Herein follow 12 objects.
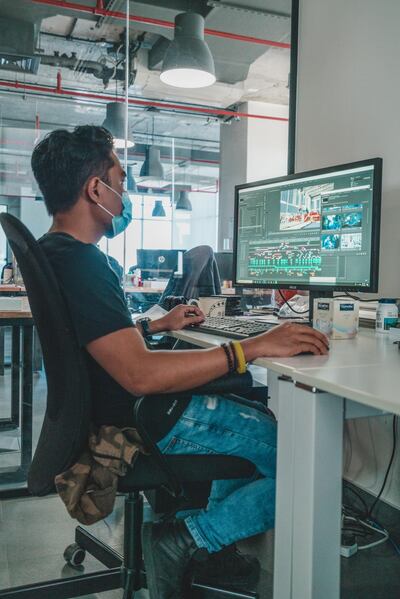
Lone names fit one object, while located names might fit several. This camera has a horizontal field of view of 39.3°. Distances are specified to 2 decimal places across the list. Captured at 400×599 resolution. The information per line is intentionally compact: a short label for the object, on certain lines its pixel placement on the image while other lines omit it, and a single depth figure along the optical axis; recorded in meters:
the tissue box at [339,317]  1.57
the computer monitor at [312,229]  1.63
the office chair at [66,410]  1.12
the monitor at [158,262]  6.25
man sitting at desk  1.12
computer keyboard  1.52
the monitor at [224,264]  5.41
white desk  1.01
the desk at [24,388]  2.40
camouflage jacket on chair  1.18
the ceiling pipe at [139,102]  6.96
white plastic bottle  1.72
